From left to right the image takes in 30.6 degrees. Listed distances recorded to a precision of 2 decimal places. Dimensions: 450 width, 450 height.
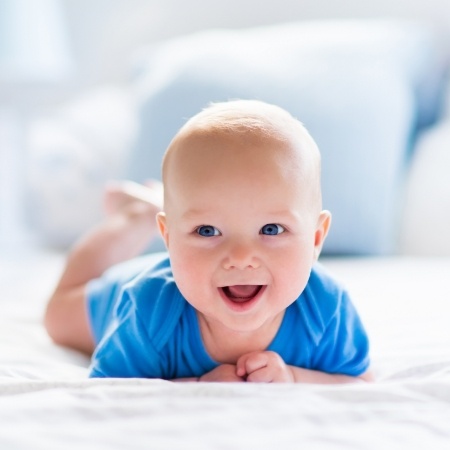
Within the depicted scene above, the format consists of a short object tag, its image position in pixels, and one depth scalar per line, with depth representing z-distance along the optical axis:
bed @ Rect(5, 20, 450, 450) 0.85
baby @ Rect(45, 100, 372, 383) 0.96
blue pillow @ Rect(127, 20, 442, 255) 1.71
